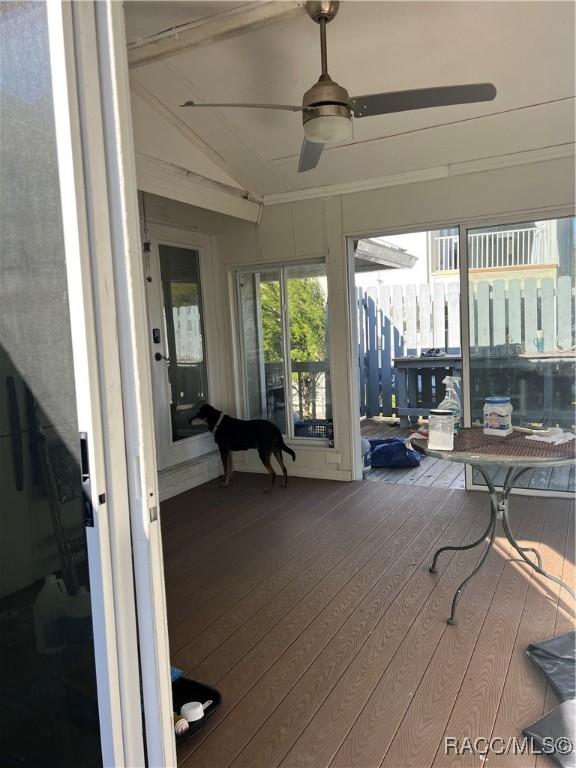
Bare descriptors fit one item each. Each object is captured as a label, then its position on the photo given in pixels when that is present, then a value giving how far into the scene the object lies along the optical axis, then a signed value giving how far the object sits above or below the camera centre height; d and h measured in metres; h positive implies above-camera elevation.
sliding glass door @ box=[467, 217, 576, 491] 4.05 +0.04
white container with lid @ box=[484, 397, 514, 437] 2.80 -0.46
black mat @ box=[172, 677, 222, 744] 1.98 -1.31
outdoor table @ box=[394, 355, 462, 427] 7.00 -0.60
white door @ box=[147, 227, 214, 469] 4.66 +0.06
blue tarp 5.39 -1.21
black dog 4.76 -0.83
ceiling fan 2.48 +1.09
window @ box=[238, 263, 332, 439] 5.04 -0.08
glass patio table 2.29 -0.55
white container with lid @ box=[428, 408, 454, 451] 2.59 -0.48
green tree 5.02 +0.11
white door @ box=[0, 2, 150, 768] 1.22 -0.18
